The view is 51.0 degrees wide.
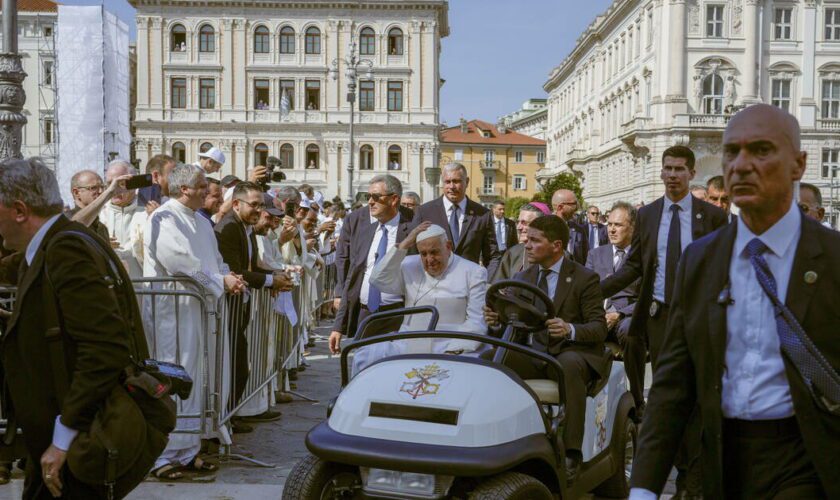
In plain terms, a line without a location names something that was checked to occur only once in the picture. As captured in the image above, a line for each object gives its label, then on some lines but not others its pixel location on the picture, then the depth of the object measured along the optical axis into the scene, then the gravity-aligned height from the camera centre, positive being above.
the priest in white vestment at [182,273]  6.18 -0.63
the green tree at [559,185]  64.94 +1.19
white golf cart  3.81 -1.07
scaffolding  65.19 +8.73
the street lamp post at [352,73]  32.03 +4.57
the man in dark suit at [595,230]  18.38 -0.61
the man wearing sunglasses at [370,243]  7.63 -0.40
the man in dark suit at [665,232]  6.30 -0.22
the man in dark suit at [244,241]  7.50 -0.38
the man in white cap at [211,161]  10.13 +0.41
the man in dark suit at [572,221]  10.98 -0.28
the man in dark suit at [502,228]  10.86 -0.40
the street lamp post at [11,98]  8.43 +0.93
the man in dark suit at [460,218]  8.30 -0.17
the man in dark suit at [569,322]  4.70 -0.75
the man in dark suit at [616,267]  7.62 -0.71
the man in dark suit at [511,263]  7.50 -0.54
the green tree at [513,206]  75.31 -0.49
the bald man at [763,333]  2.44 -0.37
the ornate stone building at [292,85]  65.25 +8.36
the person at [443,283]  6.03 -0.58
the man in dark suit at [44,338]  3.16 -0.51
